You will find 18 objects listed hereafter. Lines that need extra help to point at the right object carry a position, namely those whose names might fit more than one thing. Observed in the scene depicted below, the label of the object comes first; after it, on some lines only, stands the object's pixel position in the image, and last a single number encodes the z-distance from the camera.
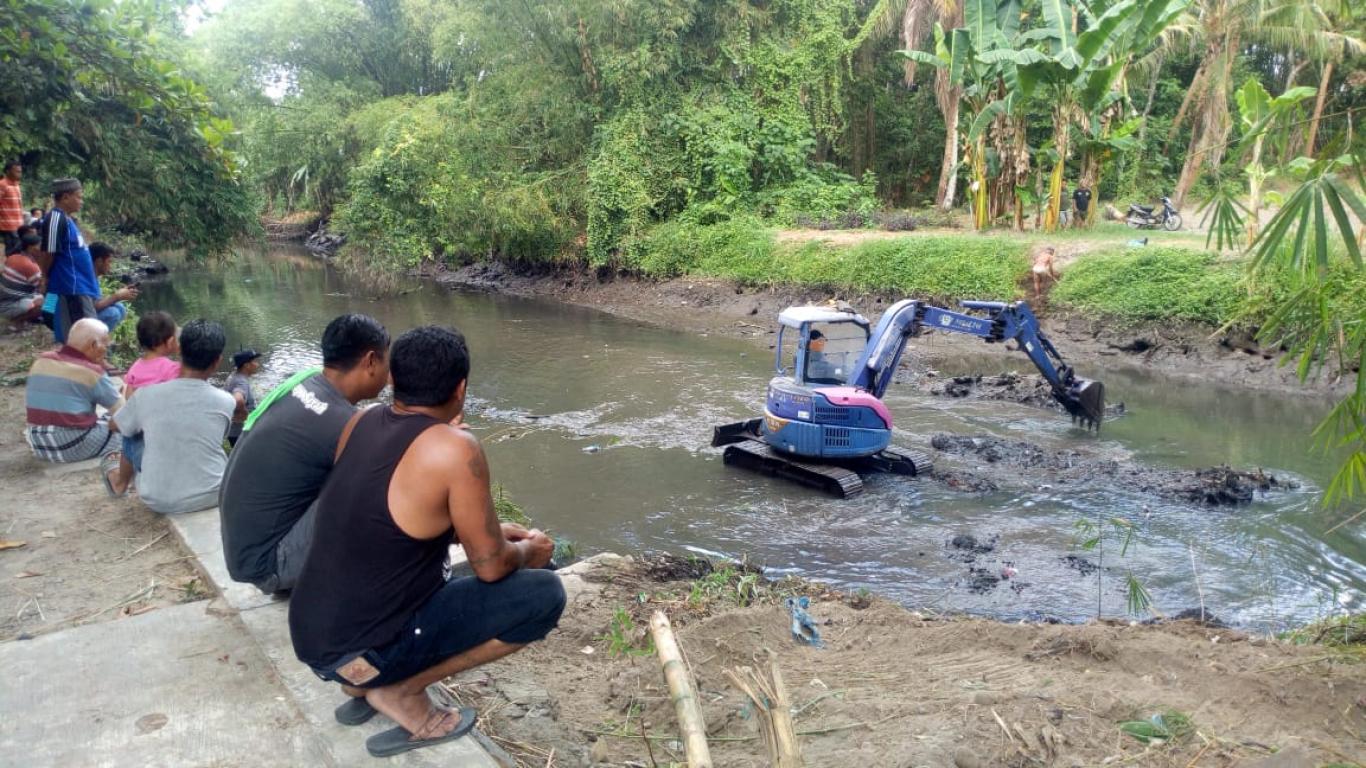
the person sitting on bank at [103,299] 8.77
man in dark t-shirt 3.64
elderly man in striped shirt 6.24
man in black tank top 2.93
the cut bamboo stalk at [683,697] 2.57
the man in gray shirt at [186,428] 5.12
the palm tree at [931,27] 23.30
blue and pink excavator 9.47
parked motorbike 20.64
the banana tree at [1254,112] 15.09
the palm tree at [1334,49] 20.38
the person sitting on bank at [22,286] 9.58
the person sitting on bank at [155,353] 6.16
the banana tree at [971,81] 18.47
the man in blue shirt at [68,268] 8.27
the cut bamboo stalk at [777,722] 2.58
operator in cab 9.77
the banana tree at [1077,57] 15.34
